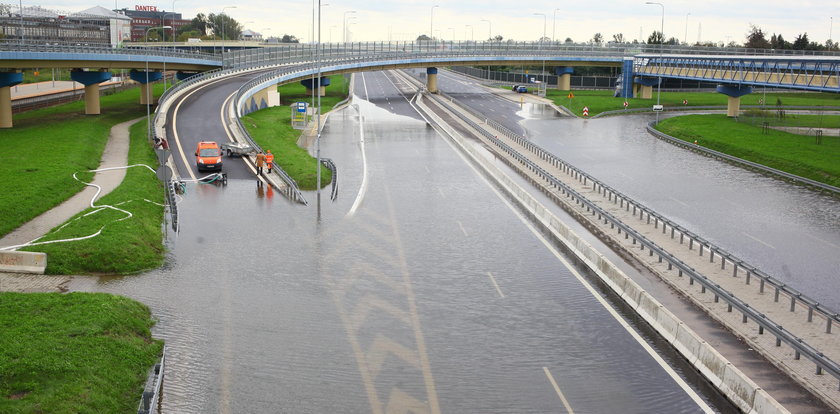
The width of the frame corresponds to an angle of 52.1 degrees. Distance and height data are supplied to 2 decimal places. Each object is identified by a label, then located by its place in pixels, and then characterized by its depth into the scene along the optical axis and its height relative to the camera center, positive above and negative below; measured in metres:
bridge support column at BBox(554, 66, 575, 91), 141.12 -1.48
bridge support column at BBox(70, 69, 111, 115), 82.75 -2.68
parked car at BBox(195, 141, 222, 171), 51.97 -5.70
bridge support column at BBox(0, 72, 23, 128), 71.25 -3.18
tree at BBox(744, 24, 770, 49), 181.00 +6.57
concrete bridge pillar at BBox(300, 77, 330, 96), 116.81 -2.70
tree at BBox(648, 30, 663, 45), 195.49 +6.97
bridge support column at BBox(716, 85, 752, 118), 95.38 -2.57
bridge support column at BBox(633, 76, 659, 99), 126.31 -2.30
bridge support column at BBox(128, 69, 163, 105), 96.12 -2.04
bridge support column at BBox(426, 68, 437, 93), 131.75 -2.18
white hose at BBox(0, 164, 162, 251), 33.22 -6.77
